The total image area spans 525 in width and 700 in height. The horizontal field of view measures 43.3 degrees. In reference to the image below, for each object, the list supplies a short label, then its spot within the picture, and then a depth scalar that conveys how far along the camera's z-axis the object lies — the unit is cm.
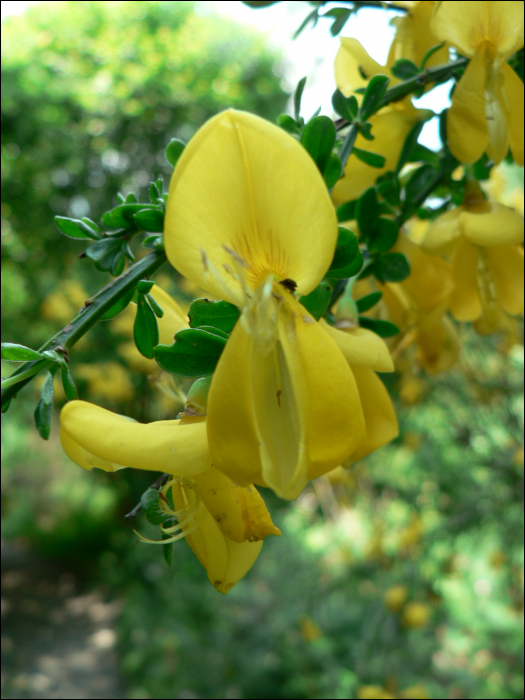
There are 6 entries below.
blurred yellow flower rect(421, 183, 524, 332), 11
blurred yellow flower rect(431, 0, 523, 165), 11
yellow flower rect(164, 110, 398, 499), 6
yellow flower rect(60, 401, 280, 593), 7
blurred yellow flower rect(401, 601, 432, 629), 47
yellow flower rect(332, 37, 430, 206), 12
